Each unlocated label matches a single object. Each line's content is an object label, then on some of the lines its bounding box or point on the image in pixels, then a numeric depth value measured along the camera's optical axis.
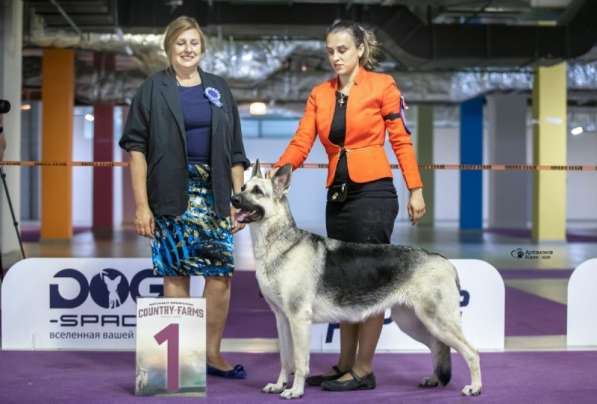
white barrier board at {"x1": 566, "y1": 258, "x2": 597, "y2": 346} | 4.52
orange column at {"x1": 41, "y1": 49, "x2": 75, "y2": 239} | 14.23
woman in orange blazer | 3.30
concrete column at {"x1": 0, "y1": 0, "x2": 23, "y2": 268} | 8.87
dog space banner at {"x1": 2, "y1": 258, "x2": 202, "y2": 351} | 4.30
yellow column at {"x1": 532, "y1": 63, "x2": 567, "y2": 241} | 14.23
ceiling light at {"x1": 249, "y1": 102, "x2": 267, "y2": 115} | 8.90
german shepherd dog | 3.10
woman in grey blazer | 3.36
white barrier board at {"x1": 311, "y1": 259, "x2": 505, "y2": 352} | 4.38
